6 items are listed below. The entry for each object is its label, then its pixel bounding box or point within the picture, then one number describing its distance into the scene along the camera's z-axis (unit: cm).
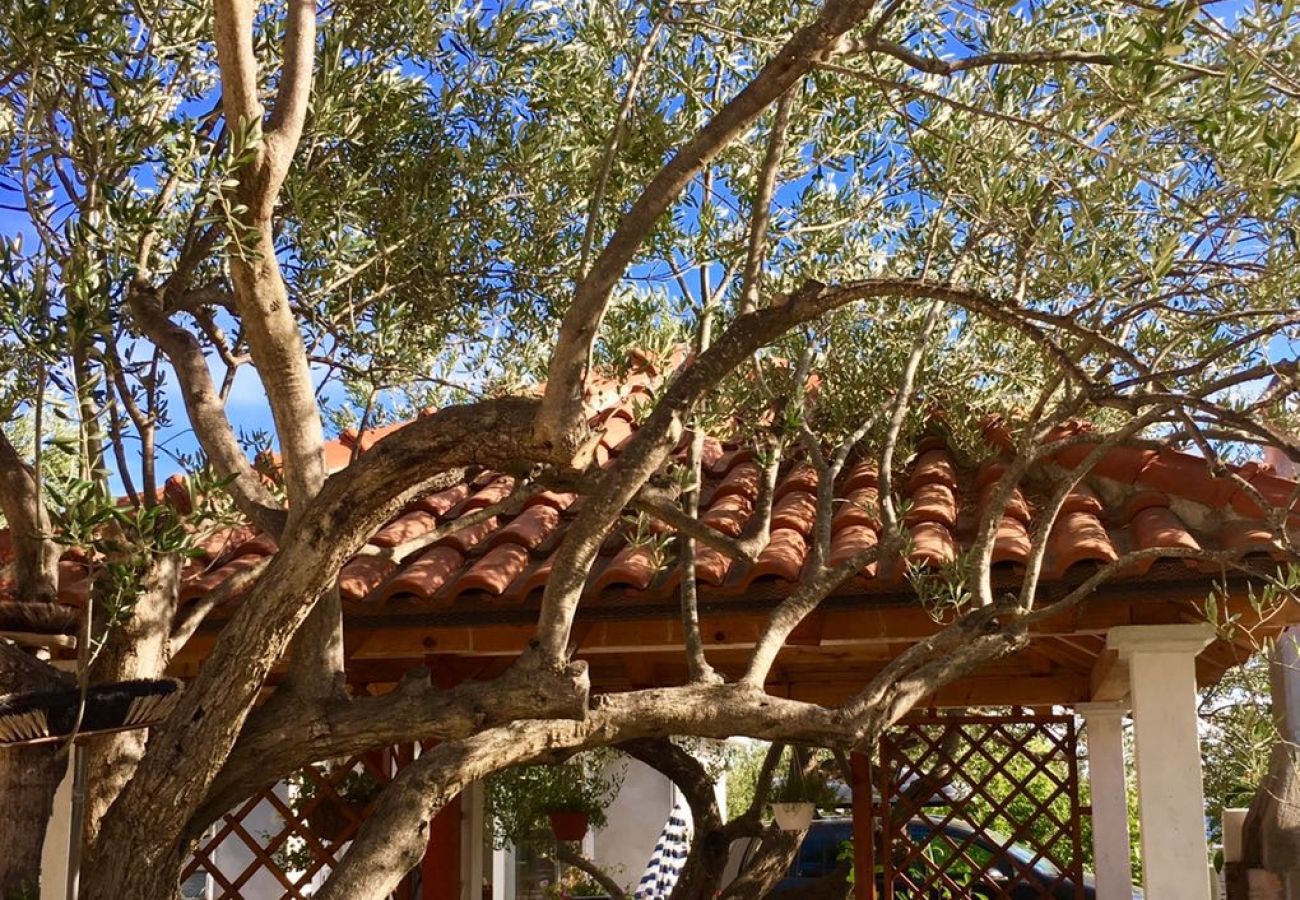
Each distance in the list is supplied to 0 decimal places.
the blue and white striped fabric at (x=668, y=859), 1441
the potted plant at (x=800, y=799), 903
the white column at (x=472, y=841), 859
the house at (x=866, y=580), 530
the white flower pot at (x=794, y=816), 901
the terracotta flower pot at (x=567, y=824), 1113
